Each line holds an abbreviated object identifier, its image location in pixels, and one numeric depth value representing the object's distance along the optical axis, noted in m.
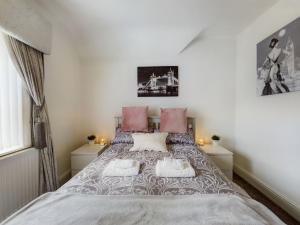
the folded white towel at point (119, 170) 1.33
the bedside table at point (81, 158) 2.20
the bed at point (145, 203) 0.80
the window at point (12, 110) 1.47
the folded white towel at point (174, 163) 1.38
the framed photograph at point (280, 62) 1.54
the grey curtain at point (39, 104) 1.56
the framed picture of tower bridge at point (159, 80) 2.65
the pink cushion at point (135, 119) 2.45
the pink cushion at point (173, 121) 2.40
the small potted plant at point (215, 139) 2.52
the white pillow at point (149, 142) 2.03
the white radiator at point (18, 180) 1.40
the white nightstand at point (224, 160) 2.21
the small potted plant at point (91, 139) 2.56
